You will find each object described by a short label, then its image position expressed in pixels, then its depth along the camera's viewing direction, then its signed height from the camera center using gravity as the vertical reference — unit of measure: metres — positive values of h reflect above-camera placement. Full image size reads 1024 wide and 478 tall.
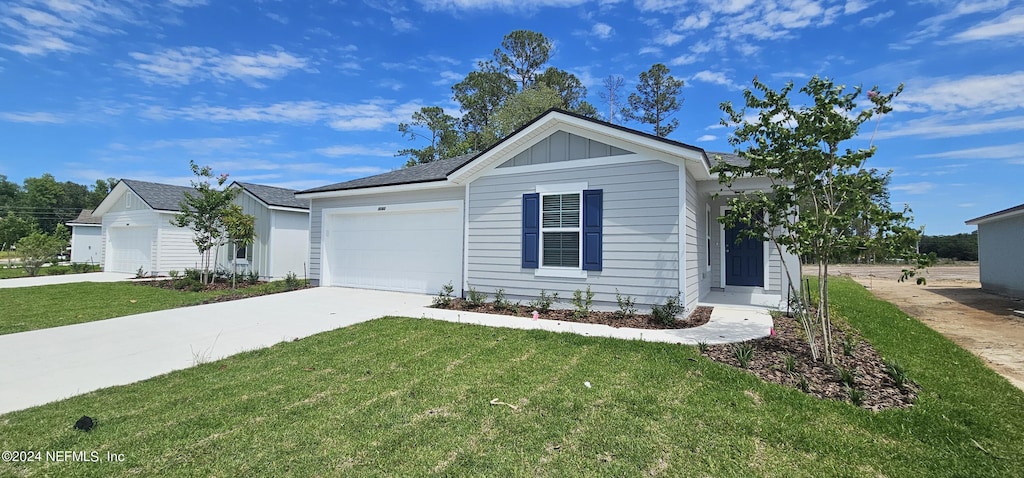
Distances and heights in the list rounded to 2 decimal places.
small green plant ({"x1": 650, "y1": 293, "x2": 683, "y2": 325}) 6.57 -0.96
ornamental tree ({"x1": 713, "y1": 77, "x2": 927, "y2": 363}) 4.21 +0.83
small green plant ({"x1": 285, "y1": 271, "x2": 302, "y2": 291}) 11.20 -0.93
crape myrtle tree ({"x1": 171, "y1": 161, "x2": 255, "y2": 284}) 12.26 +1.18
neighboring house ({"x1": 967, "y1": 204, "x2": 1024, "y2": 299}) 11.51 +0.19
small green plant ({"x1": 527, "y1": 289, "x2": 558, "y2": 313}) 7.70 -0.96
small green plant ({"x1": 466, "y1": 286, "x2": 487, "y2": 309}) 8.33 -0.98
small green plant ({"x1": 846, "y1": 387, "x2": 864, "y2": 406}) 3.43 -1.19
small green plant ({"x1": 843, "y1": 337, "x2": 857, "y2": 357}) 4.81 -1.11
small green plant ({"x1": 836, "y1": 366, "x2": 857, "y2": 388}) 3.79 -1.15
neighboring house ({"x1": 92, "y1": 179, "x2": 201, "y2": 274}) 16.05 +0.64
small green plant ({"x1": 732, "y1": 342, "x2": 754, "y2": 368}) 4.37 -1.10
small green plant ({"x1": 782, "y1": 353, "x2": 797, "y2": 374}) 4.20 -1.13
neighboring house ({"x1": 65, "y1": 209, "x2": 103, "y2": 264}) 23.73 +0.40
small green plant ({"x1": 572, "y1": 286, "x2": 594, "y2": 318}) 7.33 -0.93
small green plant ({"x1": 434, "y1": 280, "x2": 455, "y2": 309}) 8.36 -1.02
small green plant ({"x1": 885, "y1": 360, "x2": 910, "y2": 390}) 3.86 -1.14
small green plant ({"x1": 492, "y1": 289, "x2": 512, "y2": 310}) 8.06 -1.02
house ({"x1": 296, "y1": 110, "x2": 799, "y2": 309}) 7.05 +0.56
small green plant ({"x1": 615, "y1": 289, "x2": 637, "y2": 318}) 7.06 -0.94
